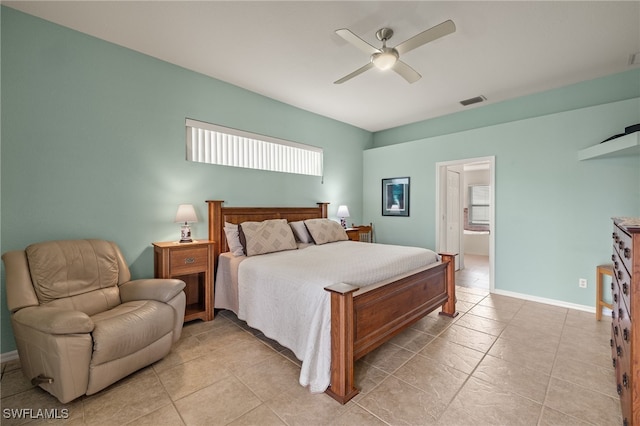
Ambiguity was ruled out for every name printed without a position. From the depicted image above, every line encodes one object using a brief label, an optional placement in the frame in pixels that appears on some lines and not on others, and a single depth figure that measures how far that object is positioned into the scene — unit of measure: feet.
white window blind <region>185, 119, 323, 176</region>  11.39
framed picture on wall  17.13
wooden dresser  4.43
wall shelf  8.55
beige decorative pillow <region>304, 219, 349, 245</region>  12.82
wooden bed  6.04
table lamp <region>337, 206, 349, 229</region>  16.31
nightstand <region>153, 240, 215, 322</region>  9.24
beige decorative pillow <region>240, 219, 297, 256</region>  10.38
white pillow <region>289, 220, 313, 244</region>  12.87
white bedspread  6.40
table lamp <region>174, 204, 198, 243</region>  9.91
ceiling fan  6.68
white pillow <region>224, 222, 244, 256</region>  10.61
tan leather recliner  5.62
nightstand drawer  9.34
